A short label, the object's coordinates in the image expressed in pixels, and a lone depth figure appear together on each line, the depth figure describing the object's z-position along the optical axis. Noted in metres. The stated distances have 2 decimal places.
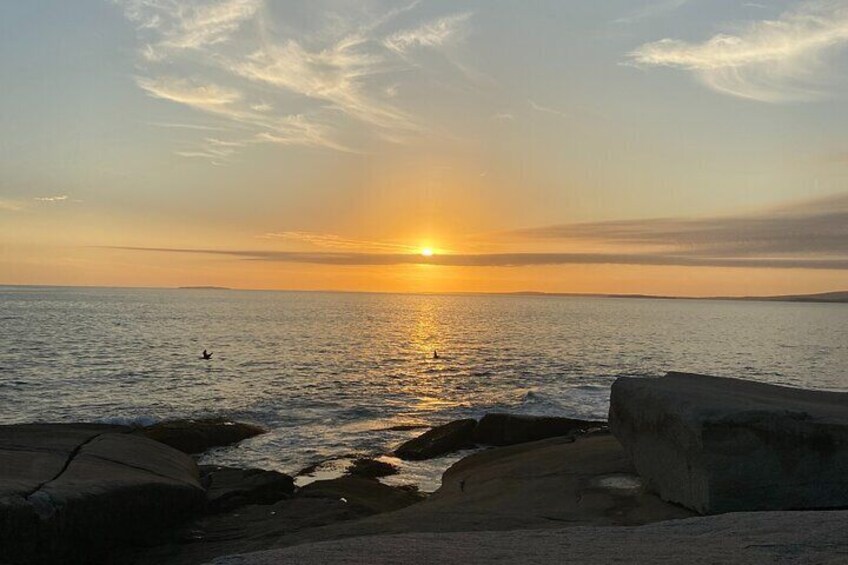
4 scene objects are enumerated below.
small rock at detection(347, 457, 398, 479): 17.44
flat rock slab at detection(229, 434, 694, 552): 8.92
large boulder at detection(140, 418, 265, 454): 19.86
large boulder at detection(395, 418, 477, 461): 19.80
